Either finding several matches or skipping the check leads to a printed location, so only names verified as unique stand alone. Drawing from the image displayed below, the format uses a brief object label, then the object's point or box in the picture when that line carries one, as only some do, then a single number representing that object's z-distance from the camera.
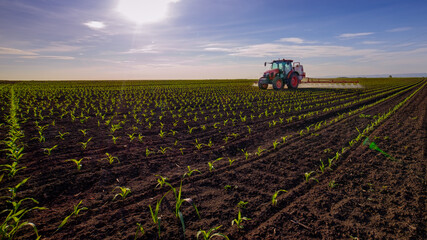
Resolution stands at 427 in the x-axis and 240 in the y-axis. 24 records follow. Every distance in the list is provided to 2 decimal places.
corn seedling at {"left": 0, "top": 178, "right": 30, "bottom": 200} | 2.96
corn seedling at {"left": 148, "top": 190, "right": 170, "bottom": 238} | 2.36
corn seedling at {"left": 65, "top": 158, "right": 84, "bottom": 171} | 3.91
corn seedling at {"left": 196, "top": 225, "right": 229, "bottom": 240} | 2.20
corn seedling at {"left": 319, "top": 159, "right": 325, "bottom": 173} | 3.78
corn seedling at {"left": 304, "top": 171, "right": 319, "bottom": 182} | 3.50
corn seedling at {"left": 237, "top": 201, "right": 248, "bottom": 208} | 2.85
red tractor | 19.80
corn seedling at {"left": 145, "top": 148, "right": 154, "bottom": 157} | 4.66
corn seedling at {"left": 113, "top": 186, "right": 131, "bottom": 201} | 3.05
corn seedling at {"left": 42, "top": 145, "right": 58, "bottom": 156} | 4.51
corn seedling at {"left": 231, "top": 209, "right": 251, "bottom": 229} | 2.45
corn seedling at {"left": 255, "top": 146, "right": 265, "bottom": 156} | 4.62
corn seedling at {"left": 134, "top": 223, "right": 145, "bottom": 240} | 2.35
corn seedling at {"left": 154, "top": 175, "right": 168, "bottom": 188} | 3.34
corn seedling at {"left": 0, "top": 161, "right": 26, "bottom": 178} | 3.52
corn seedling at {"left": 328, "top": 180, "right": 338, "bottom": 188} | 3.33
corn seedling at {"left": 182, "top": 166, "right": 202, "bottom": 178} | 3.59
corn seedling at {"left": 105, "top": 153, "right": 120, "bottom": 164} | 4.18
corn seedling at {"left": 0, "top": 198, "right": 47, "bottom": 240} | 2.20
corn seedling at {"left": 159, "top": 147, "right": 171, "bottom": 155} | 4.82
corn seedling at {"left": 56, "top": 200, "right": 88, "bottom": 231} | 2.45
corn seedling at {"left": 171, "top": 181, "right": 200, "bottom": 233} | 2.32
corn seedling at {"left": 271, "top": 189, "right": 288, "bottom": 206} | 2.86
